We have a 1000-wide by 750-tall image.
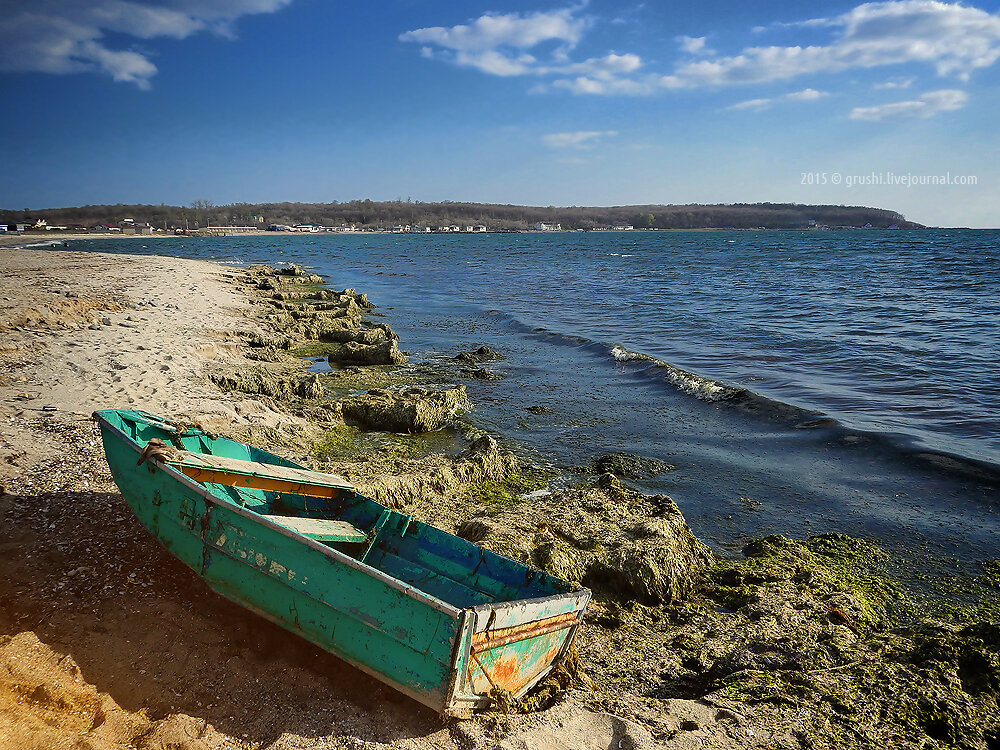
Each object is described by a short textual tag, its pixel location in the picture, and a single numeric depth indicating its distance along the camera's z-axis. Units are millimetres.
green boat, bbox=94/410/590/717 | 3715
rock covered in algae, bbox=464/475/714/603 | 5492
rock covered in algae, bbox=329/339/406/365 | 14336
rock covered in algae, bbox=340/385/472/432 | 9562
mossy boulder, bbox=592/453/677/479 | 8305
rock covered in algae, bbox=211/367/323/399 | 9898
